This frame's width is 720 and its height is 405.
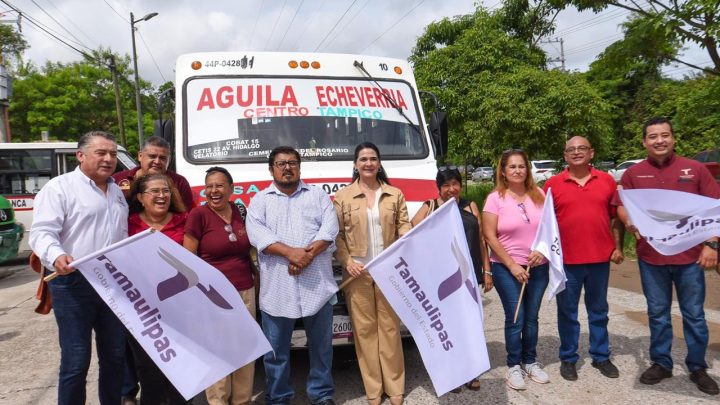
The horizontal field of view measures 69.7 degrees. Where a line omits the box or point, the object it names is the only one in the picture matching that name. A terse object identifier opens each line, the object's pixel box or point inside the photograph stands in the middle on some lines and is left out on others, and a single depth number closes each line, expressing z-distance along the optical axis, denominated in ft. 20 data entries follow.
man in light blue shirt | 10.82
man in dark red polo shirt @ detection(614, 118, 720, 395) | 12.18
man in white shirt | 9.30
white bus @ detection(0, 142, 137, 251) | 35.73
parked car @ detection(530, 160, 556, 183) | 82.16
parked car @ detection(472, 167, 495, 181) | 137.59
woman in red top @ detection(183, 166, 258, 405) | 10.79
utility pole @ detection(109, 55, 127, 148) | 75.92
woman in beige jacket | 11.63
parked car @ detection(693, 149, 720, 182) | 26.20
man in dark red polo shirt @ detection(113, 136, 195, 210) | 11.91
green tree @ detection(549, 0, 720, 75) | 17.47
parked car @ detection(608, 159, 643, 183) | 85.71
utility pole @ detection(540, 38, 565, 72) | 151.38
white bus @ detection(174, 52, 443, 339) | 14.70
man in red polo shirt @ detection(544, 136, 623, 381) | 12.71
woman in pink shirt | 12.43
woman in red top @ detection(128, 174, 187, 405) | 10.64
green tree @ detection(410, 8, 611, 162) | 43.42
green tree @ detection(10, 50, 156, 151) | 89.45
